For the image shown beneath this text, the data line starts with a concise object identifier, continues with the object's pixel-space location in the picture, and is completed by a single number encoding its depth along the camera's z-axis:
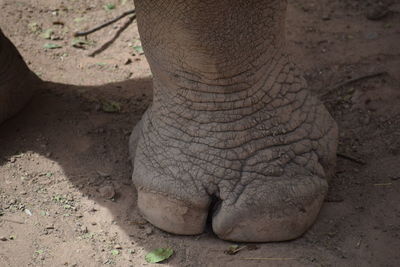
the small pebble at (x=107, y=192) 4.86
